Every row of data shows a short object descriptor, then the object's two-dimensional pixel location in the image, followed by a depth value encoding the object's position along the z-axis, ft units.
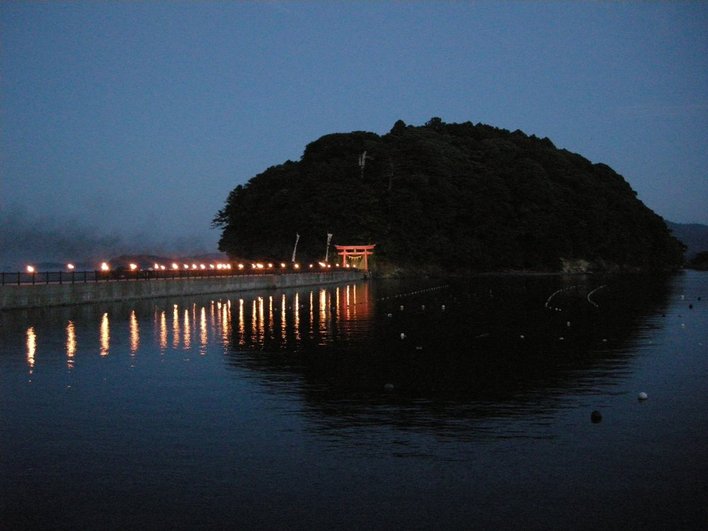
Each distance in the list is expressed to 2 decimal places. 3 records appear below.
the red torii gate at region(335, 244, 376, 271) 380.58
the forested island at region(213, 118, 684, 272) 423.23
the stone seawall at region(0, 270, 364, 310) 142.07
